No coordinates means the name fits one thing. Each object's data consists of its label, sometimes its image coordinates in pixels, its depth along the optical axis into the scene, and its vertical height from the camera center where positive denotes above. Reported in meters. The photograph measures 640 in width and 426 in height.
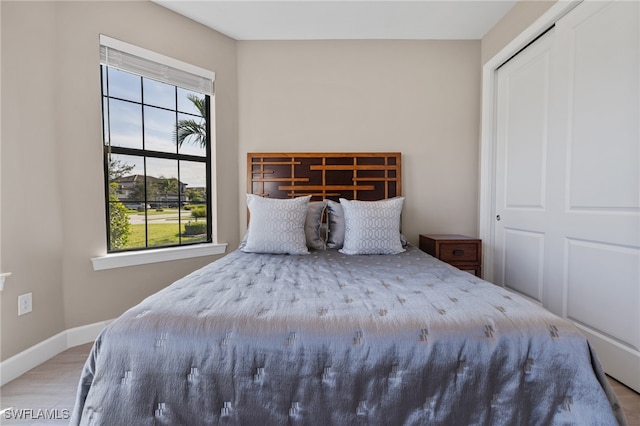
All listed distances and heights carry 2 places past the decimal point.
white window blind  2.14 +1.20
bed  0.85 -0.54
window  2.23 +0.48
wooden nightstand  2.41 -0.46
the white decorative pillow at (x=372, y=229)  2.13 -0.22
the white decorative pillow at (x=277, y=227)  2.09 -0.20
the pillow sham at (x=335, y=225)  2.35 -0.21
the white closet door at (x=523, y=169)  2.15 +0.28
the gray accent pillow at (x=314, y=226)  2.29 -0.22
